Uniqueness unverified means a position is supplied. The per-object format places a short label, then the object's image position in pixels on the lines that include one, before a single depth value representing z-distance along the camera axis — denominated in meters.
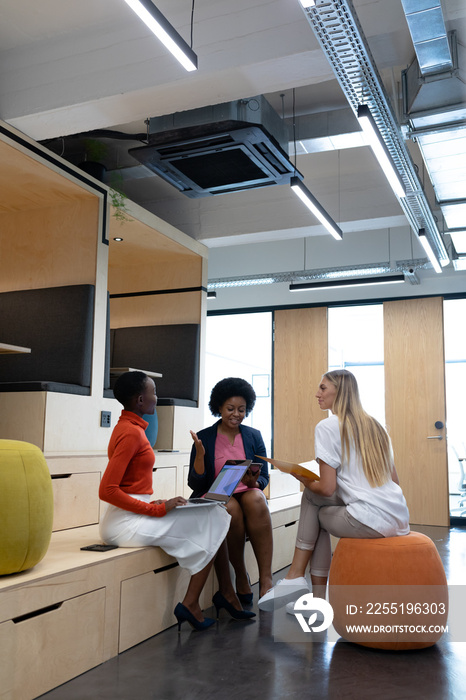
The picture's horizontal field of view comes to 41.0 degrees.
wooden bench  2.16
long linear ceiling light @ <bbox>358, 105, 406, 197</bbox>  3.78
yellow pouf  2.35
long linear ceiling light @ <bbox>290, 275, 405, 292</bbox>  7.38
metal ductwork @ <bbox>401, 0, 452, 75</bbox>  3.08
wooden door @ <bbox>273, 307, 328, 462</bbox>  8.62
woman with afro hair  3.44
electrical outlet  4.70
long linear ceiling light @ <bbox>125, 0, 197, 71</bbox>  2.71
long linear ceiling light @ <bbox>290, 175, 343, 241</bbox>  4.84
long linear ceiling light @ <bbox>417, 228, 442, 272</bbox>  5.76
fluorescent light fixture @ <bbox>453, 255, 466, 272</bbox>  7.01
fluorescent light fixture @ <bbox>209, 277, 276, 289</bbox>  8.10
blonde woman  2.93
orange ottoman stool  2.69
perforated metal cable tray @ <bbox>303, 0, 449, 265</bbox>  2.95
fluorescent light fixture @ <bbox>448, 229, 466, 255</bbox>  6.07
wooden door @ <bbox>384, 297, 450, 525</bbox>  7.69
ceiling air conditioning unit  4.32
